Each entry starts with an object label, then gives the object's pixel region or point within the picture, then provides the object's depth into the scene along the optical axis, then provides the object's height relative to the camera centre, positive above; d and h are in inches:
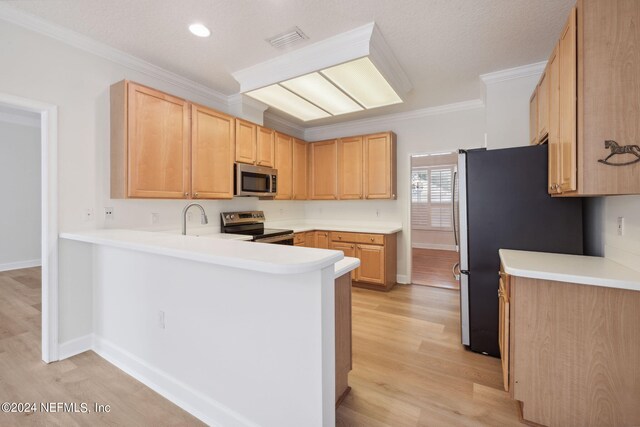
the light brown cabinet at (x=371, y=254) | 159.6 -24.5
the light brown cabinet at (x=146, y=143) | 97.2 +25.5
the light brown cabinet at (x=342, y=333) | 67.0 -29.7
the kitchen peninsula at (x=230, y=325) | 51.6 -25.2
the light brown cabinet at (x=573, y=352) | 54.9 -29.4
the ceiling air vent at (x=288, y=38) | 92.5 +58.7
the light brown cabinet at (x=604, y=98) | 53.4 +22.2
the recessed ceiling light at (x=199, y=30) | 89.3 +58.7
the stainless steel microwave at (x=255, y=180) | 137.6 +16.8
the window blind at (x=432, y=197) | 298.7 +15.7
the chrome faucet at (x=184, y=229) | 111.9 -6.6
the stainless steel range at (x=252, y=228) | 140.9 -8.1
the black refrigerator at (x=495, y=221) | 83.4 -3.0
